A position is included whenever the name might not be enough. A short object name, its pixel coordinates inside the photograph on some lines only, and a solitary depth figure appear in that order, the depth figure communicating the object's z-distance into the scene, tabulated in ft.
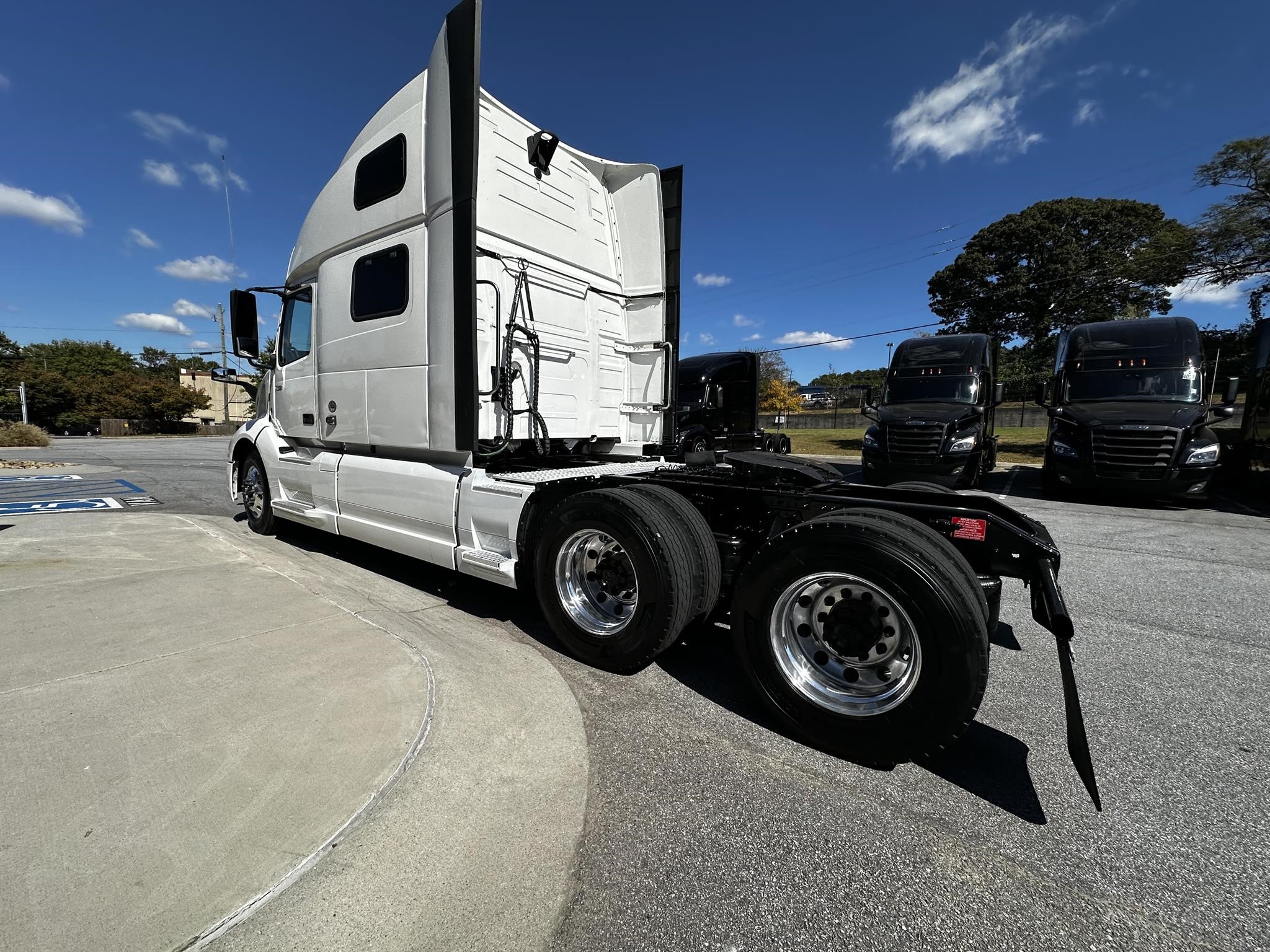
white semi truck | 7.41
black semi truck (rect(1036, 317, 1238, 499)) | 25.40
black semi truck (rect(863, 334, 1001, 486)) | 29.99
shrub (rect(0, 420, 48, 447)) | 70.28
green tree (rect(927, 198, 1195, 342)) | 94.27
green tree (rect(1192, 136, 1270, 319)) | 49.85
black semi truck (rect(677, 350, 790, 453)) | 31.68
